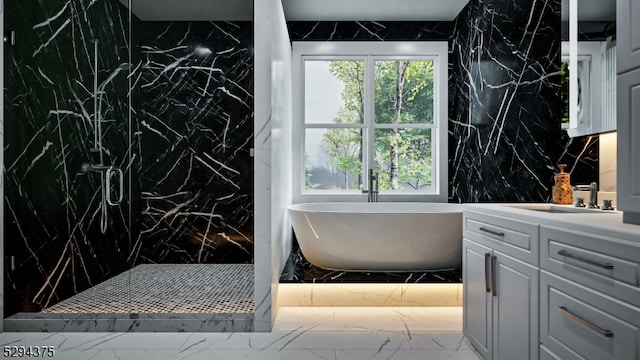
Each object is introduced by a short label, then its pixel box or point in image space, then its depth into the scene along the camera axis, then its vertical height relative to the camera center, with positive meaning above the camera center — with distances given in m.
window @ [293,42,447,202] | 4.56 +0.57
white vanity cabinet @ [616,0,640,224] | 1.42 +0.24
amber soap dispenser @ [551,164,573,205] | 2.46 -0.06
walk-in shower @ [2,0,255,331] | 2.77 +0.07
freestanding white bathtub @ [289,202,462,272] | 3.23 -0.47
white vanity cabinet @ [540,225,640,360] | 1.21 -0.38
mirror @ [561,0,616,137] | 2.17 +0.61
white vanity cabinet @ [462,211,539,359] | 1.75 -0.51
